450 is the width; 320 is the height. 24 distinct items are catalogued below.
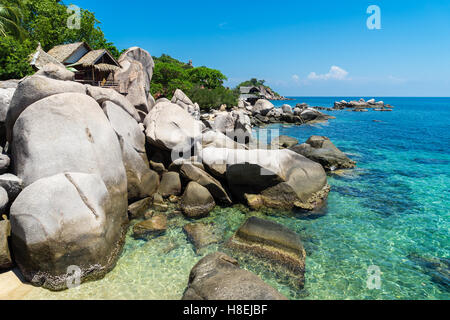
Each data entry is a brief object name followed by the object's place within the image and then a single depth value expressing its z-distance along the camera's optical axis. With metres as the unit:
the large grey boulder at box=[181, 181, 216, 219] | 9.27
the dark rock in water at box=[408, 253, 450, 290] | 6.47
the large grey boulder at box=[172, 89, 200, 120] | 24.27
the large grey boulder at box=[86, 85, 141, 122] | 9.52
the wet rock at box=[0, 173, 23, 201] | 6.54
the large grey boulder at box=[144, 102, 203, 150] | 10.69
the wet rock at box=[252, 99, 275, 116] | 43.25
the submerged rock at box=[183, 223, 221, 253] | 7.54
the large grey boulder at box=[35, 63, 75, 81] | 9.31
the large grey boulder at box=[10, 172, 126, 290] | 5.46
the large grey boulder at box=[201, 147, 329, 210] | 9.90
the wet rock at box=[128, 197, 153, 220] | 8.80
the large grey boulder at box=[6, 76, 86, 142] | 7.54
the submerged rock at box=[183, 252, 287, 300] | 4.56
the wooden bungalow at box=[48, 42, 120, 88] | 19.91
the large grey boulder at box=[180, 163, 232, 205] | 10.10
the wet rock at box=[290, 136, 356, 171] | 15.33
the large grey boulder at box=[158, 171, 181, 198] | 10.32
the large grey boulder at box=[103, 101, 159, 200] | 8.97
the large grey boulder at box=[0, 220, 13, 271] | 5.71
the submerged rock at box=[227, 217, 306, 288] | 6.52
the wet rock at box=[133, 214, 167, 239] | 7.90
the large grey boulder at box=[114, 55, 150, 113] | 14.52
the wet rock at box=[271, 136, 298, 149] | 19.84
